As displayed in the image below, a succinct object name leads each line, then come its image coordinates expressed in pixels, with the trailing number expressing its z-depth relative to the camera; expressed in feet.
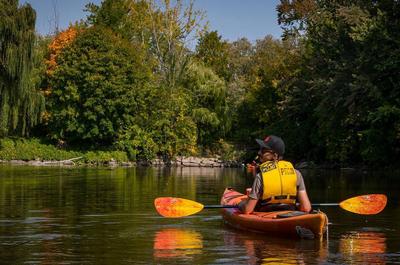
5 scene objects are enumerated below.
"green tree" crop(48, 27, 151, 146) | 164.55
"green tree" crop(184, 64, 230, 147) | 172.35
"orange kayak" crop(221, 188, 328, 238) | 34.63
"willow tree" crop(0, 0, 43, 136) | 94.02
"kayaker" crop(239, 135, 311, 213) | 36.09
